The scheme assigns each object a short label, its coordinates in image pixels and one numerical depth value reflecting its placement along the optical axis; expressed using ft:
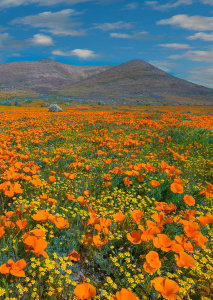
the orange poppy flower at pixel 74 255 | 6.73
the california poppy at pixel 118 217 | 8.04
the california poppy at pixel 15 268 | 5.38
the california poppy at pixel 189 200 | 8.95
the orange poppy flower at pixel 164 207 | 8.04
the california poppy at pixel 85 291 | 4.71
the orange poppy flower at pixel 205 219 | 7.67
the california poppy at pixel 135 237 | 6.68
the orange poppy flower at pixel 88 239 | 7.47
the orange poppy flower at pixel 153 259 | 5.61
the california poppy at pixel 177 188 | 9.99
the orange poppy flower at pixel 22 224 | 7.10
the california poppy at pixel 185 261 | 5.85
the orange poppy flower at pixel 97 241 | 6.85
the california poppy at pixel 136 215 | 7.74
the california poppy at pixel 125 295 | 4.62
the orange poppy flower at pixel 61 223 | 7.43
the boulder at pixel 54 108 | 74.97
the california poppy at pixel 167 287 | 5.05
